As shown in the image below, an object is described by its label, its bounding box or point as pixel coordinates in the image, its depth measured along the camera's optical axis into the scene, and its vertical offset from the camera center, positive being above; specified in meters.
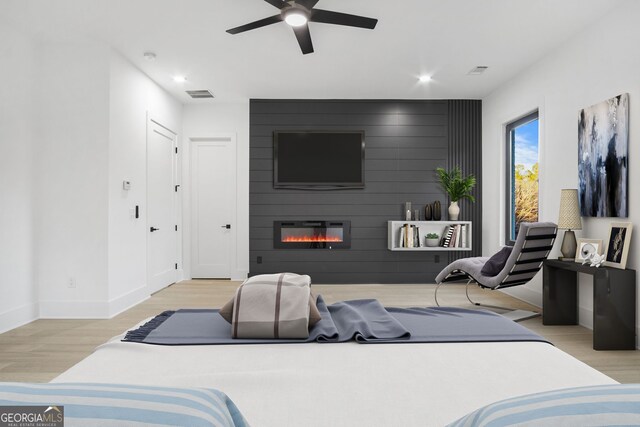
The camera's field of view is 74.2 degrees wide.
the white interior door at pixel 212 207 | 6.62 +0.09
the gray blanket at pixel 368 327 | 1.54 -0.46
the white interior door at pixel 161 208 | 5.33 +0.07
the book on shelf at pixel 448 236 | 6.15 -0.35
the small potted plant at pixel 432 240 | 6.18 -0.41
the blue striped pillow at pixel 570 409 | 0.63 -0.31
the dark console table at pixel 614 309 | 3.21 -0.74
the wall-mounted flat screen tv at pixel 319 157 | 6.33 +0.83
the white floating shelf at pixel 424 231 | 6.11 -0.28
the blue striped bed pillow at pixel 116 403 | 0.62 -0.30
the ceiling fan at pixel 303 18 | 3.19 +1.52
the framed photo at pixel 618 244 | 3.28 -0.26
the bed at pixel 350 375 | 1.00 -0.46
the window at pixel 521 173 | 5.05 +0.49
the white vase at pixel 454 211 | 6.16 +0.02
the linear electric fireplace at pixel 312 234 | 6.33 -0.32
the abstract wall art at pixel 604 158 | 3.38 +0.46
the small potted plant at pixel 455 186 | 6.12 +0.38
